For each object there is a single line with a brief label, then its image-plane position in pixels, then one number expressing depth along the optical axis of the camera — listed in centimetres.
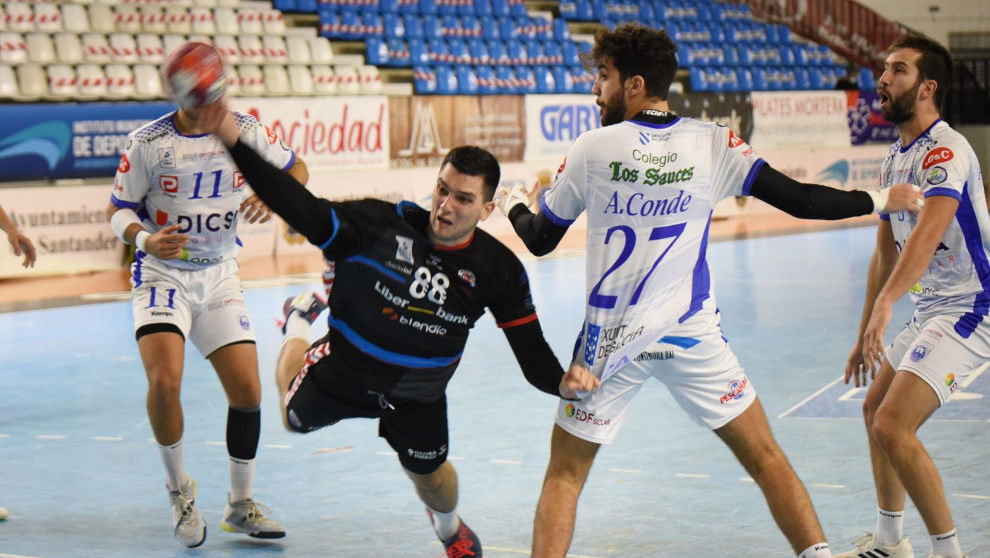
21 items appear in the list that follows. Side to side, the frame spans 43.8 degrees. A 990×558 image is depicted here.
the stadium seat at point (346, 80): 2069
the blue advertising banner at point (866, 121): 2861
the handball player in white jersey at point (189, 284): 554
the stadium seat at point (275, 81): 1945
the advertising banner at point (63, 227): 1554
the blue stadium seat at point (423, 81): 2229
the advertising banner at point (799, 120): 2636
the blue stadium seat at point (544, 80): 2427
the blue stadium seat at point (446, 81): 2266
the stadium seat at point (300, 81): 1984
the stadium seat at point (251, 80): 1900
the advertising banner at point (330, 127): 1838
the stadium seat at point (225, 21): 1967
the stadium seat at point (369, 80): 2108
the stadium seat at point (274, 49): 2016
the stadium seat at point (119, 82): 1738
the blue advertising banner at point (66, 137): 1573
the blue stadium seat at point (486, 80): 2336
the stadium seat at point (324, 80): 2041
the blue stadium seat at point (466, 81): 2292
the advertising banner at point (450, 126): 2045
